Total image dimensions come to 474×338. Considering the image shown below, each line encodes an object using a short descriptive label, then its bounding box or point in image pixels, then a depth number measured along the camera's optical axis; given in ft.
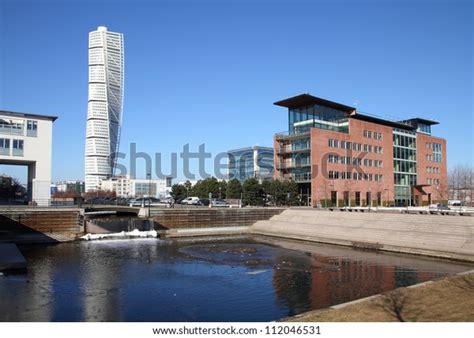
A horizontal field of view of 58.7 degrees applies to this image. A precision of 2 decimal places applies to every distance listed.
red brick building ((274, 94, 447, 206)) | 235.40
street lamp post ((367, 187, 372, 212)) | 252.40
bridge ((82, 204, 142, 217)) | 172.84
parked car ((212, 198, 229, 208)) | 218.52
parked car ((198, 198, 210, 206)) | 241.31
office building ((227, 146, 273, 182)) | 476.13
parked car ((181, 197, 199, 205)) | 249.06
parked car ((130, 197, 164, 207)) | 206.77
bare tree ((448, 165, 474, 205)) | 285.72
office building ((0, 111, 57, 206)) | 167.63
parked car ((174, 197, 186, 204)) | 291.13
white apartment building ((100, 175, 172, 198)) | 642.63
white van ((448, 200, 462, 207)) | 271.94
